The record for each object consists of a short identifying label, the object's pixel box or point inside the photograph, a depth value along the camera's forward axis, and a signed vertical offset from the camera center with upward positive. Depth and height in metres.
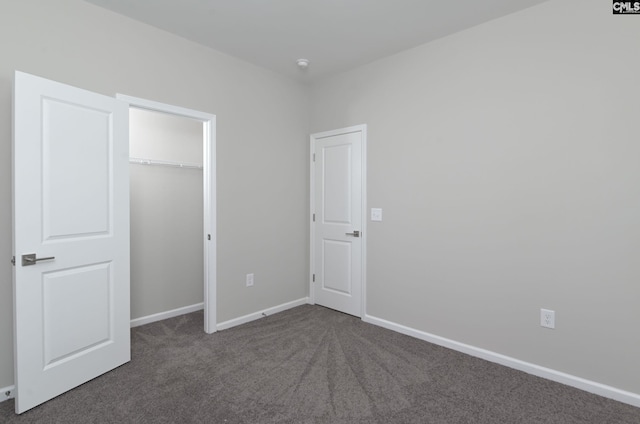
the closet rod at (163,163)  3.37 +0.51
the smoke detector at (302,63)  3.33 +1.52
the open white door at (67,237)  1.95 -0.18
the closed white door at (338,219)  3.57 -0.11
